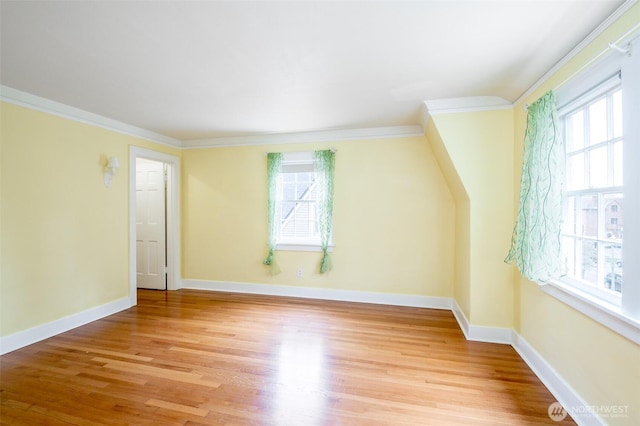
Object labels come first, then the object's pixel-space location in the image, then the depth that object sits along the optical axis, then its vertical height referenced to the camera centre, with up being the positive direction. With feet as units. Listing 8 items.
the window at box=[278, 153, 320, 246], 13.91 +0.47
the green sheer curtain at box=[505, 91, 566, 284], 6.48 +0.38
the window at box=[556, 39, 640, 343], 4.62 +0.37
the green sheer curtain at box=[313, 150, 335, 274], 13.20 +0.77
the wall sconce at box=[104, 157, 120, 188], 11.22 +1.72
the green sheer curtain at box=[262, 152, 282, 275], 13.89 +0.56
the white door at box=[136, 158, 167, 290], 15.01 -0.62
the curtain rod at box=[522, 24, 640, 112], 4.62 +2.91
